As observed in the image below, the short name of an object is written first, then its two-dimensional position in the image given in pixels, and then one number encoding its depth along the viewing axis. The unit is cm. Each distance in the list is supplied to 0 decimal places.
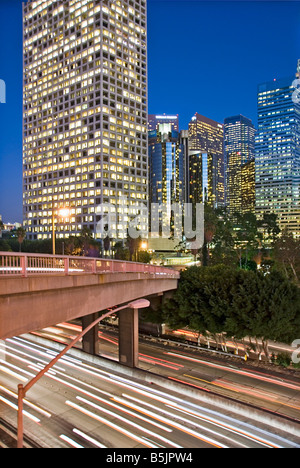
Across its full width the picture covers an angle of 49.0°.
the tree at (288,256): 6050
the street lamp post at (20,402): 1024
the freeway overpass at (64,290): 1248
